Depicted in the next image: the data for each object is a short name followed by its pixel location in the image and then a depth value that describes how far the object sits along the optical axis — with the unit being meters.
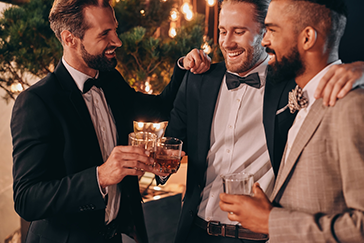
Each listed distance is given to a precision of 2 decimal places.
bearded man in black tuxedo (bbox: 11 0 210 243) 1.44
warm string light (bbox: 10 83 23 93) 3.08
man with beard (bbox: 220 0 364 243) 0.97
